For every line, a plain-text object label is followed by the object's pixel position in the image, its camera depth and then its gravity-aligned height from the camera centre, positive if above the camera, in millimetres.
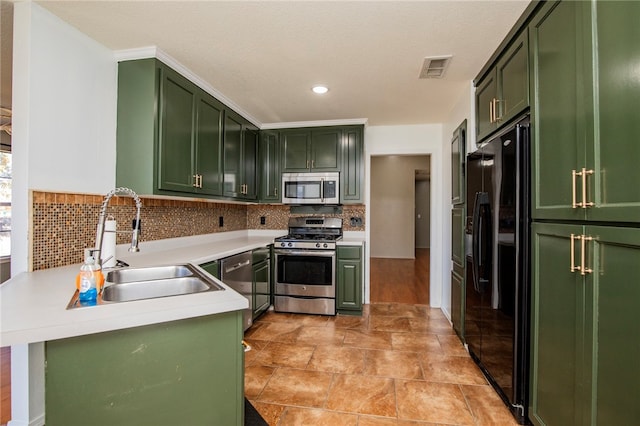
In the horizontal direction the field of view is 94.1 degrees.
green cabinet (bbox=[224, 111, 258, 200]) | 3058 +634
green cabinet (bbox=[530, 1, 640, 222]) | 1026 +425
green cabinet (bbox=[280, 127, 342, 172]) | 3711 +825
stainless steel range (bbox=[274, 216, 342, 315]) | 3426 -709
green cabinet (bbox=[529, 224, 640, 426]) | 1030 -451
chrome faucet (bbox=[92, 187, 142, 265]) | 1499 -102
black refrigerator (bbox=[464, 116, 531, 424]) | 1646 -293
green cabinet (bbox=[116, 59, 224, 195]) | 2102 +621
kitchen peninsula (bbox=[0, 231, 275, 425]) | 945 -493
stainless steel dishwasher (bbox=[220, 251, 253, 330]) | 2555 -555
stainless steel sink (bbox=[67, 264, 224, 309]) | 1471 -369
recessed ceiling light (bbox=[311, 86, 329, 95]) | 2714 +1160
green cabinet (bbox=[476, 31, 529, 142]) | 1749 +858
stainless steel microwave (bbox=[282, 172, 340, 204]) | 3676 +330
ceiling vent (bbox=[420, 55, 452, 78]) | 2185 +1149
